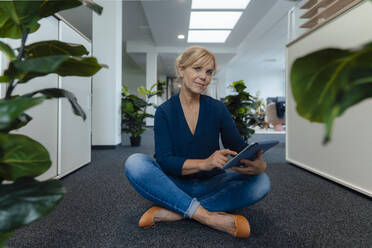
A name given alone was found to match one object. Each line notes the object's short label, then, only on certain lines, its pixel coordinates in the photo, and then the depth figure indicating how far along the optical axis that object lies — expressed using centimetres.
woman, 87
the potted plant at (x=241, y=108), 212
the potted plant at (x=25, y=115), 28
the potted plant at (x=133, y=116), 326
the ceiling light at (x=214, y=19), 405
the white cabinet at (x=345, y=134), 130
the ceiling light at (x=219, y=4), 361
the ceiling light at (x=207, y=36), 511
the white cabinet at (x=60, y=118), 132
